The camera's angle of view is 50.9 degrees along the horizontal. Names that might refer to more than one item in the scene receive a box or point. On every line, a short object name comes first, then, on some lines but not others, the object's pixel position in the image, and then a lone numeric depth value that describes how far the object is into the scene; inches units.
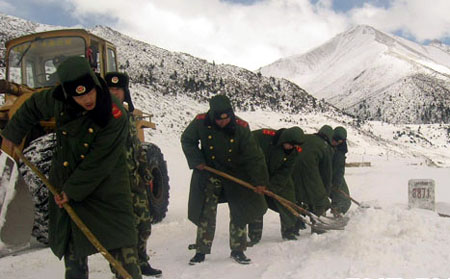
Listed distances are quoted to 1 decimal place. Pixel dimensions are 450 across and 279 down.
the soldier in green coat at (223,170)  200.2
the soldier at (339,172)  335.6
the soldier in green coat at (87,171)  121.1
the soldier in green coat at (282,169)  245.6
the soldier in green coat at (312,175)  281.7
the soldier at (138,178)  163.5
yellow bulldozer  195.6
